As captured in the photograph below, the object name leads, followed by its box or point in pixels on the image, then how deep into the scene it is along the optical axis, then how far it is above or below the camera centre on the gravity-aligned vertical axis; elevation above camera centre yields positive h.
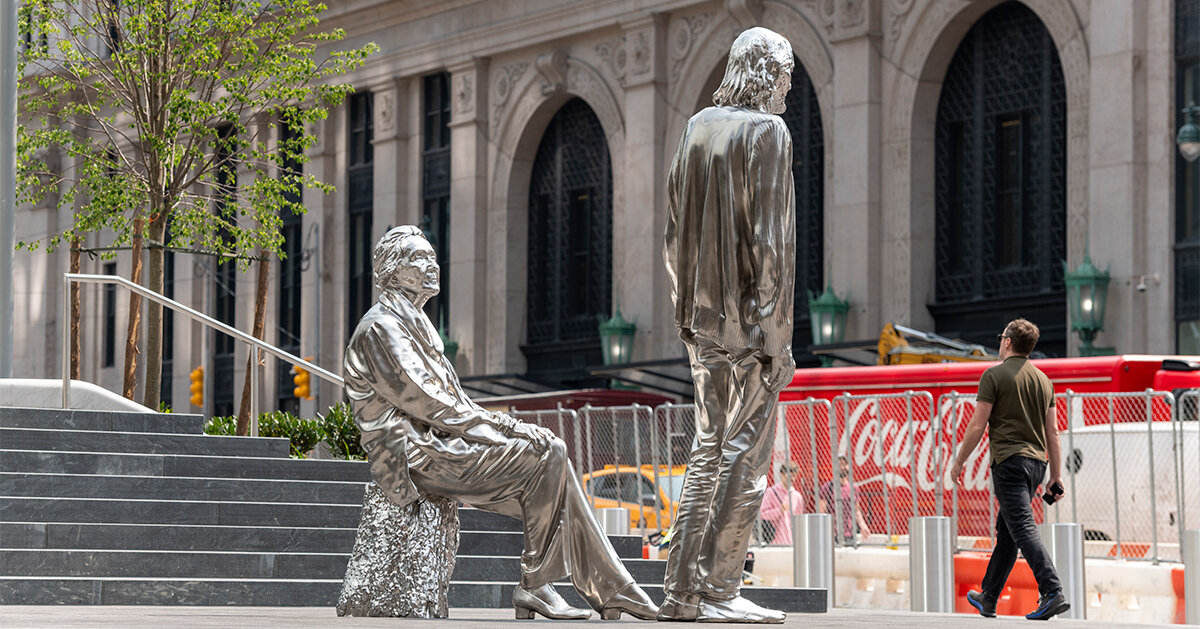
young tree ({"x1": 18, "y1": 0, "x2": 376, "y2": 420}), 22.38 +3.52
